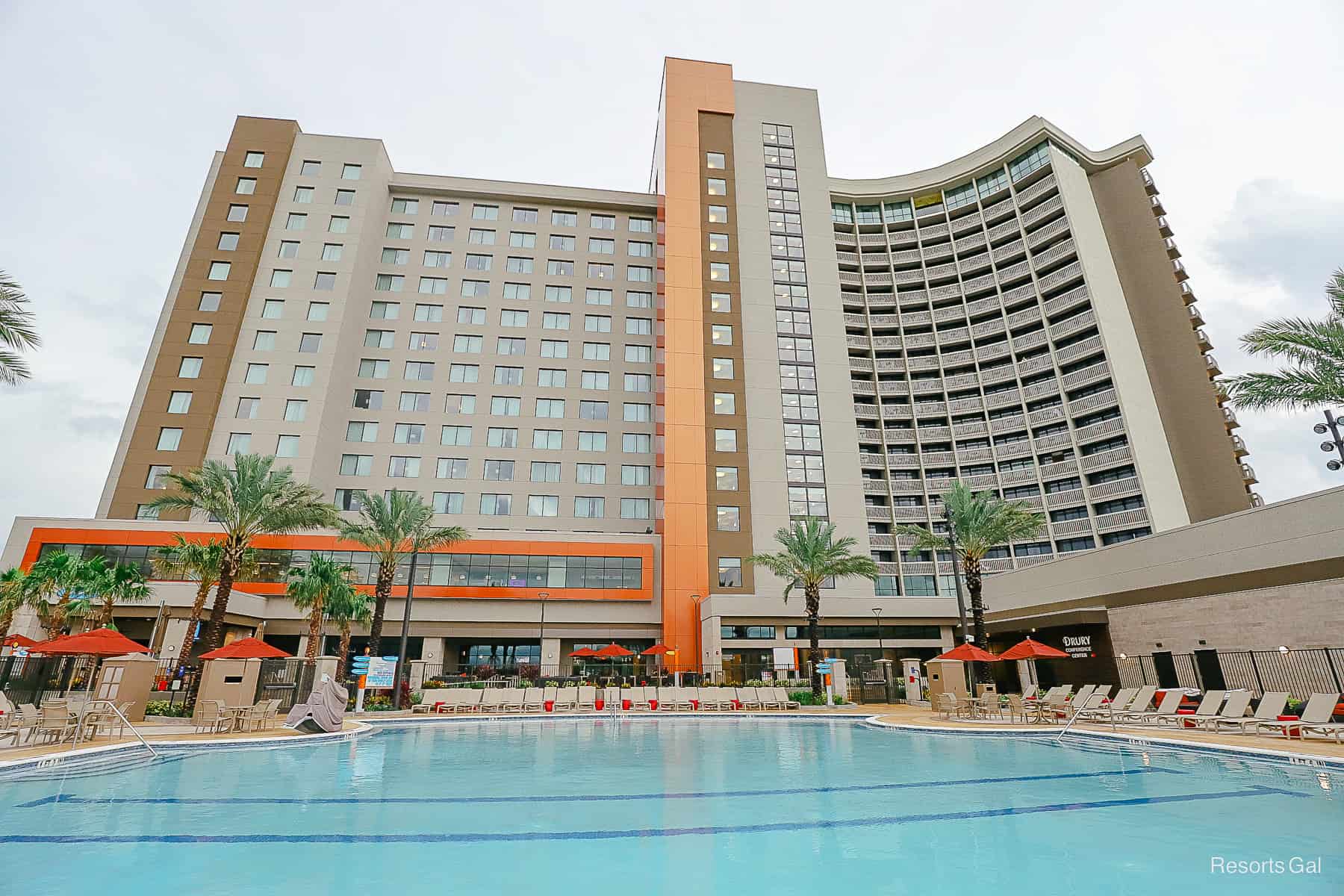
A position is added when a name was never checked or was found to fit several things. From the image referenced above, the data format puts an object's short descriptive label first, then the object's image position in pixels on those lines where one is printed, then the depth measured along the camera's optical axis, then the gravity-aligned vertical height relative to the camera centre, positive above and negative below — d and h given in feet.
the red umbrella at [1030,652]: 84.74 +4.12
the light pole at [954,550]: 104.54 +19.81
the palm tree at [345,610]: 109.22 +12.40
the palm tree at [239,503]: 91.86 +24.79
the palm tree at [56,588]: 100.37 +14.43
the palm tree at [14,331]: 54.44 +27.16
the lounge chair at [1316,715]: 53.52 -2.20
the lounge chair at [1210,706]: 63.36 -1.68
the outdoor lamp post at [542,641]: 151.94 +9.98
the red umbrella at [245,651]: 75.41 +4.03
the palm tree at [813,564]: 120.67 +20.92
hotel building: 155.02 +76.89
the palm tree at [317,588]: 105.91 +14.77
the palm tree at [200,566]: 99.50 +17.48
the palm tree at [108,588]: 102.73 +14.90
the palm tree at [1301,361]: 56.90 +25.68
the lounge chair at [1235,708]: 60.90 -1.82
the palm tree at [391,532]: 115.96 +25.52
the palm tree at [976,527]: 108.78 +23.99
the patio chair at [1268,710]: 58.52 -1.95
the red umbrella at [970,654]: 87.51 +3.98
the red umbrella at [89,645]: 66.33 +4.19
